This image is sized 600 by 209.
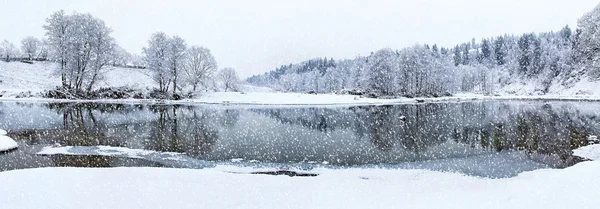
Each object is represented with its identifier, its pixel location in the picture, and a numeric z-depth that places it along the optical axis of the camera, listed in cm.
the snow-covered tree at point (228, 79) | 13012
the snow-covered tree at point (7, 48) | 10491
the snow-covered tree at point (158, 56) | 7356
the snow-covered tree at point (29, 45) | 10610
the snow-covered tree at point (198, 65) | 8188
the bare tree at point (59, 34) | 6500
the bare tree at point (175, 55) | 7456
